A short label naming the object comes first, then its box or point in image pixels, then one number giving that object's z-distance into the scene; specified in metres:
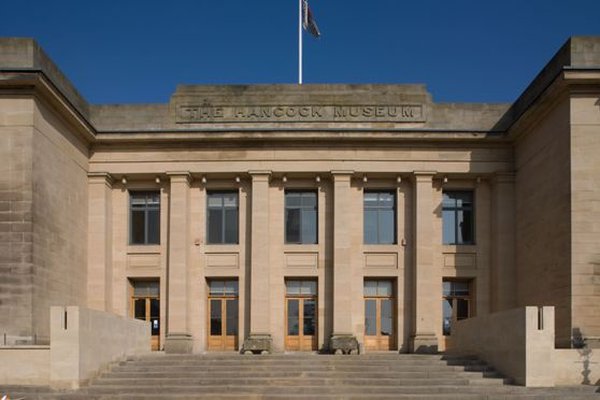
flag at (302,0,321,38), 30.86
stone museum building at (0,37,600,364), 27.98
